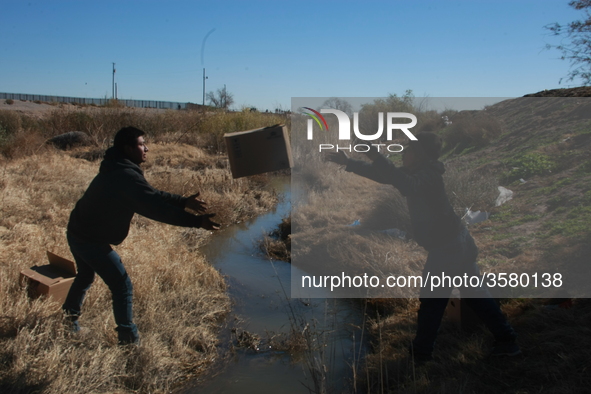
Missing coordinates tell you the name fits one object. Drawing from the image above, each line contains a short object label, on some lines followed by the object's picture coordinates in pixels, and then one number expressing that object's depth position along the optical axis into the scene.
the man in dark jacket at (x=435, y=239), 3.48
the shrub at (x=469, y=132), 9.16
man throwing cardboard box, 3.30
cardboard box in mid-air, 3.78
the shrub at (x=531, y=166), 7.71
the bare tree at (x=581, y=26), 7.51
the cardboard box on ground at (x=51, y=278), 4.36
